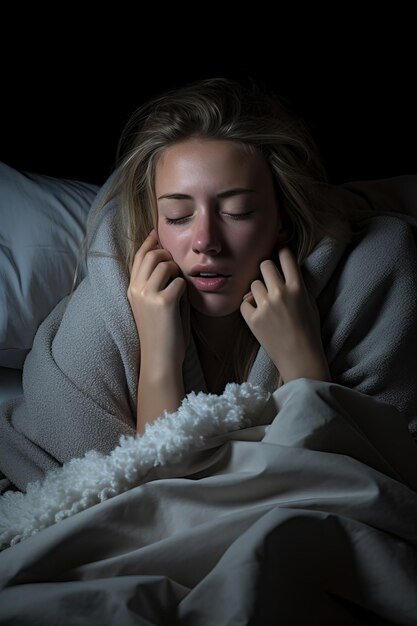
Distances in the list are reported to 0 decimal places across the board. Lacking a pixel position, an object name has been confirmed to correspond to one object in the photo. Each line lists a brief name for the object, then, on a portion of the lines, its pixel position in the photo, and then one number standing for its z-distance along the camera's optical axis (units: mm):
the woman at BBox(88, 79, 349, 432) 1452
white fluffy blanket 1229
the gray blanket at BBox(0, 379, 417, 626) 1033
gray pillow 1621
